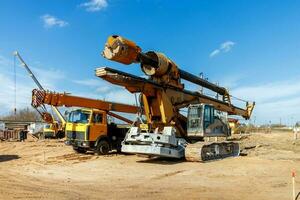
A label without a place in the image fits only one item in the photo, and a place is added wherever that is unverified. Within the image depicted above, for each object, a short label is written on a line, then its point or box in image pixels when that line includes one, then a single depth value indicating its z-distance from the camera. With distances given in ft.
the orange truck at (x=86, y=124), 49.13
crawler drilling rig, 39.27
